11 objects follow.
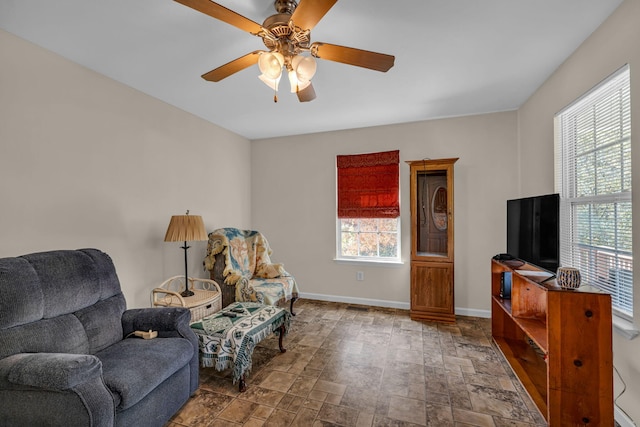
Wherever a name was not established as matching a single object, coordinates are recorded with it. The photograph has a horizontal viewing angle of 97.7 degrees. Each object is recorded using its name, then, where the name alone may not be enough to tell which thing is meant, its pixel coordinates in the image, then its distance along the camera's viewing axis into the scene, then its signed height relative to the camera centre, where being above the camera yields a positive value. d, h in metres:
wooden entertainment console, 1.60 -0.84
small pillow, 3.57 -0.72
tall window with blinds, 1.78 +0.22
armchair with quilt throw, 3.08 -0.67
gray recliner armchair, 1.30 -0.76
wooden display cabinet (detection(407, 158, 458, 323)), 3.38 -0.31
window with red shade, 3.90 +0.12
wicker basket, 2.59 -0.82
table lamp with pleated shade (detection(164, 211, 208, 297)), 2.76 -0.15
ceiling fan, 1.34 +0.95
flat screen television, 1.98 -0.12
